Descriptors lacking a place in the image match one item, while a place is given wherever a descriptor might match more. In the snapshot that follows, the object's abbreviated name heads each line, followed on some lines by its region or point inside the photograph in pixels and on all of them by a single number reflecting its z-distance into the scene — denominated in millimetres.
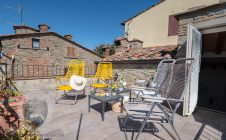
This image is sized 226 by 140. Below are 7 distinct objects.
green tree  18165
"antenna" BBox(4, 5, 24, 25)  9186
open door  2270
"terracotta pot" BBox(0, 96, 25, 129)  1081
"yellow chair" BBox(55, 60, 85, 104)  3617
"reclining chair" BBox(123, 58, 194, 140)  1448
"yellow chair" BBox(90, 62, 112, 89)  4019
